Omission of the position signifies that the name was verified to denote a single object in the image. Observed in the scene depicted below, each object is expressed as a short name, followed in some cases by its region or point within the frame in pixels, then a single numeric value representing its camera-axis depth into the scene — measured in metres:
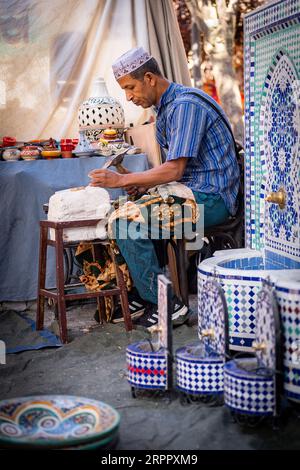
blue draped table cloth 6.12
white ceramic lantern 6.18
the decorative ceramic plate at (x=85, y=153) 6.15
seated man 5.05
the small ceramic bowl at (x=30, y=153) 6.12
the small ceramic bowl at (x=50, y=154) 6.16
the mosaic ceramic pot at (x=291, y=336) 3.47
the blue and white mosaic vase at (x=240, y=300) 4.07
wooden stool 5.07
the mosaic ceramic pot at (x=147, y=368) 3.68
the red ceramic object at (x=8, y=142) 6.41
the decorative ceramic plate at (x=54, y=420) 2.93
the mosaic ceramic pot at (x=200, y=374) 3.58
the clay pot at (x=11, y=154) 6.10
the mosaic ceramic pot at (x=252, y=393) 3.27
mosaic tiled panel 4.16
